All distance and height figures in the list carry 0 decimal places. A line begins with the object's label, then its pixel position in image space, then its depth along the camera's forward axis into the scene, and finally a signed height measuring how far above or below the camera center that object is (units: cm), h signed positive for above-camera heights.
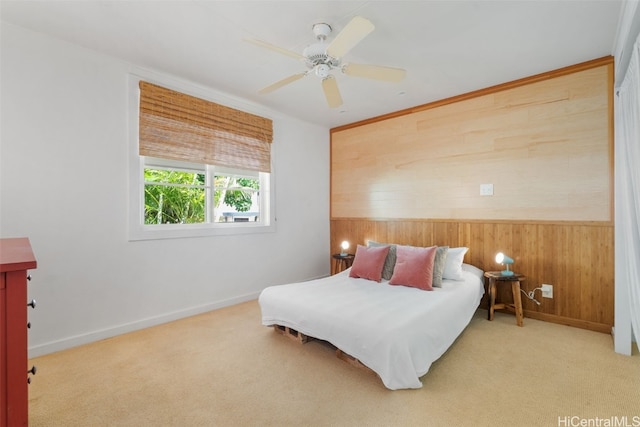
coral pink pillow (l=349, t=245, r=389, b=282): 336 -56
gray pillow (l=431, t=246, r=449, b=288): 310 -54
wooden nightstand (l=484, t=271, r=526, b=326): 305 -82
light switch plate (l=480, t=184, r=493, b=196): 352 +28
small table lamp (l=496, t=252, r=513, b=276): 316 -49
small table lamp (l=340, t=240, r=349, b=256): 456 -48
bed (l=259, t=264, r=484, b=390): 197 -79
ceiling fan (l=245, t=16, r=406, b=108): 191 +110
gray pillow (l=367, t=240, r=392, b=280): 345 -58
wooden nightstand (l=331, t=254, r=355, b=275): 450 -74
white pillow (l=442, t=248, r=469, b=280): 326 -56
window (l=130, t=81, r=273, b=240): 307 +53
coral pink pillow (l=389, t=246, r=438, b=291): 303 -56
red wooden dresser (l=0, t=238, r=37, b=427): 102 -44
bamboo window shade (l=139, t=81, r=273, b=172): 308 +94
